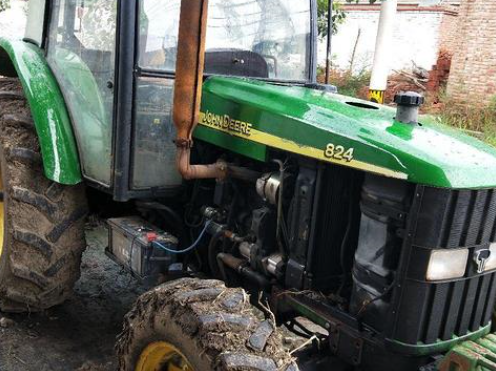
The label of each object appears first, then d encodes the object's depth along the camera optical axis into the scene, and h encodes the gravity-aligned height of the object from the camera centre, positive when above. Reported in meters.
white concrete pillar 6.41 +0.11
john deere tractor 2.21 -0.68
